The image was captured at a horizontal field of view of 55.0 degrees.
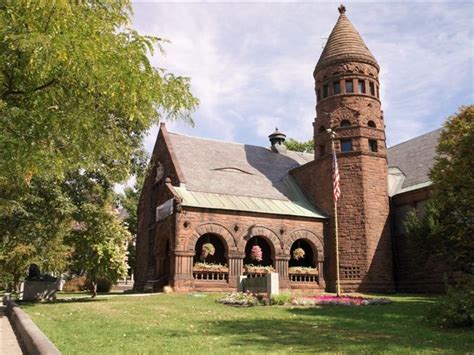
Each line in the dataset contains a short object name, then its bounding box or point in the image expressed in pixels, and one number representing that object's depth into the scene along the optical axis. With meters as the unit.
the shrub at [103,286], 34.25
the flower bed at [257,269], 27.20
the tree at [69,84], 5.88
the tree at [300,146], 56.97
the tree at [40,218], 18.44
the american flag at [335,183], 24.14
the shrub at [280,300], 17.66
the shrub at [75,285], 38.84
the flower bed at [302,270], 27.98
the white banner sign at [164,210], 26.50
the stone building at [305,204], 26.52
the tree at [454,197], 17.27
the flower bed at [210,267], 25.83
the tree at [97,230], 20.00
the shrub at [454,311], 10.95
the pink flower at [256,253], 26.59
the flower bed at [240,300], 17.36
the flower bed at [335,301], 17.70
